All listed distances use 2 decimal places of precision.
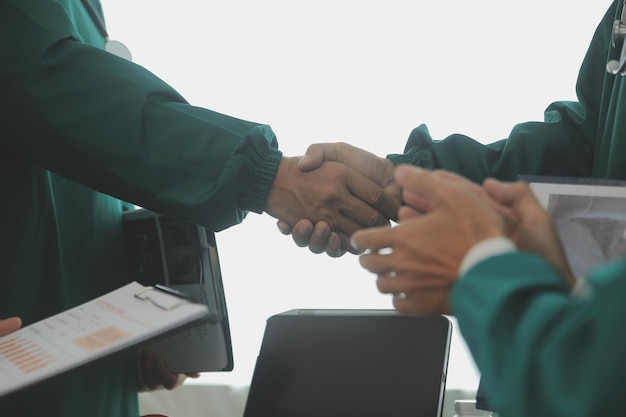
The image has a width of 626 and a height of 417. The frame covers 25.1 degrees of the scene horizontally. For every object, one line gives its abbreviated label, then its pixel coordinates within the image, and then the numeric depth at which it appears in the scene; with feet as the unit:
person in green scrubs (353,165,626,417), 2.83
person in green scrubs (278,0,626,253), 4.92
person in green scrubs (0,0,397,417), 4.79
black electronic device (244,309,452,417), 4.66
